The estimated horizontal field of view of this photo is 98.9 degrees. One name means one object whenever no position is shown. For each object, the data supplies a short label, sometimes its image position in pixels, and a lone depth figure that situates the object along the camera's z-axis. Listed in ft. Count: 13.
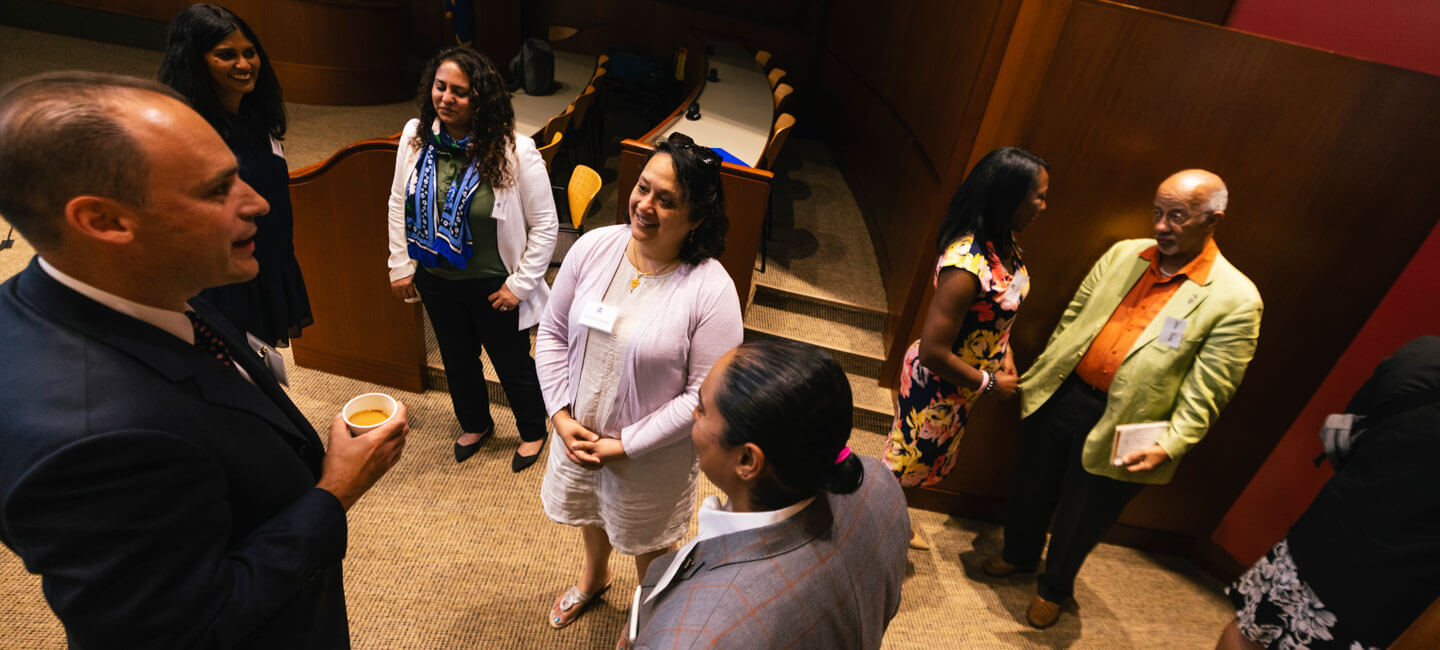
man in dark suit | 2.35
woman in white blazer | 6.64
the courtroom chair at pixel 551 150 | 9.39
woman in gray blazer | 2.63
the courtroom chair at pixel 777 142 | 11.34
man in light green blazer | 6.22
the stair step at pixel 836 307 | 11.76
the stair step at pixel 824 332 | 10.97
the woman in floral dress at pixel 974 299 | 5.90
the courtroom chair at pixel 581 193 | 9.16
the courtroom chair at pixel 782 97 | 14.89
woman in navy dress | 5.85
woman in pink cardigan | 4.79
